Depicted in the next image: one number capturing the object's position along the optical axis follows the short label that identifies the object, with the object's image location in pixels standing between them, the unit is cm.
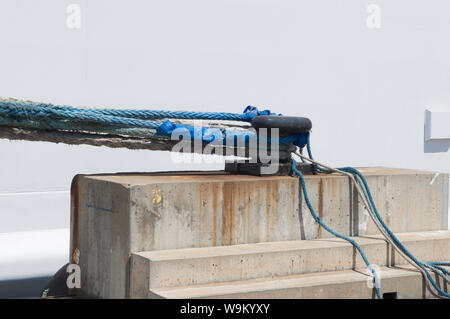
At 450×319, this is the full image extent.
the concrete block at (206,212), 568
